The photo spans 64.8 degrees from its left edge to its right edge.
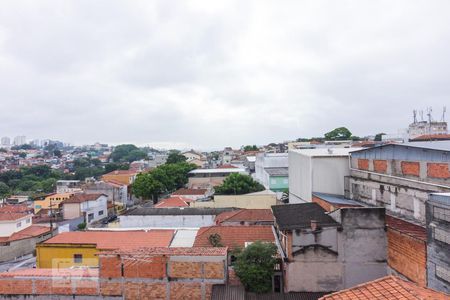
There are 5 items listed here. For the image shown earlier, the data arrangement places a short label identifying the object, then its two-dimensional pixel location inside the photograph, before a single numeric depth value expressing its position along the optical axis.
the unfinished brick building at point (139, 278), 13.68
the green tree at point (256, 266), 13.47
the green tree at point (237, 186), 35.38
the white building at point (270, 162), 41.97
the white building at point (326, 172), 20.48
